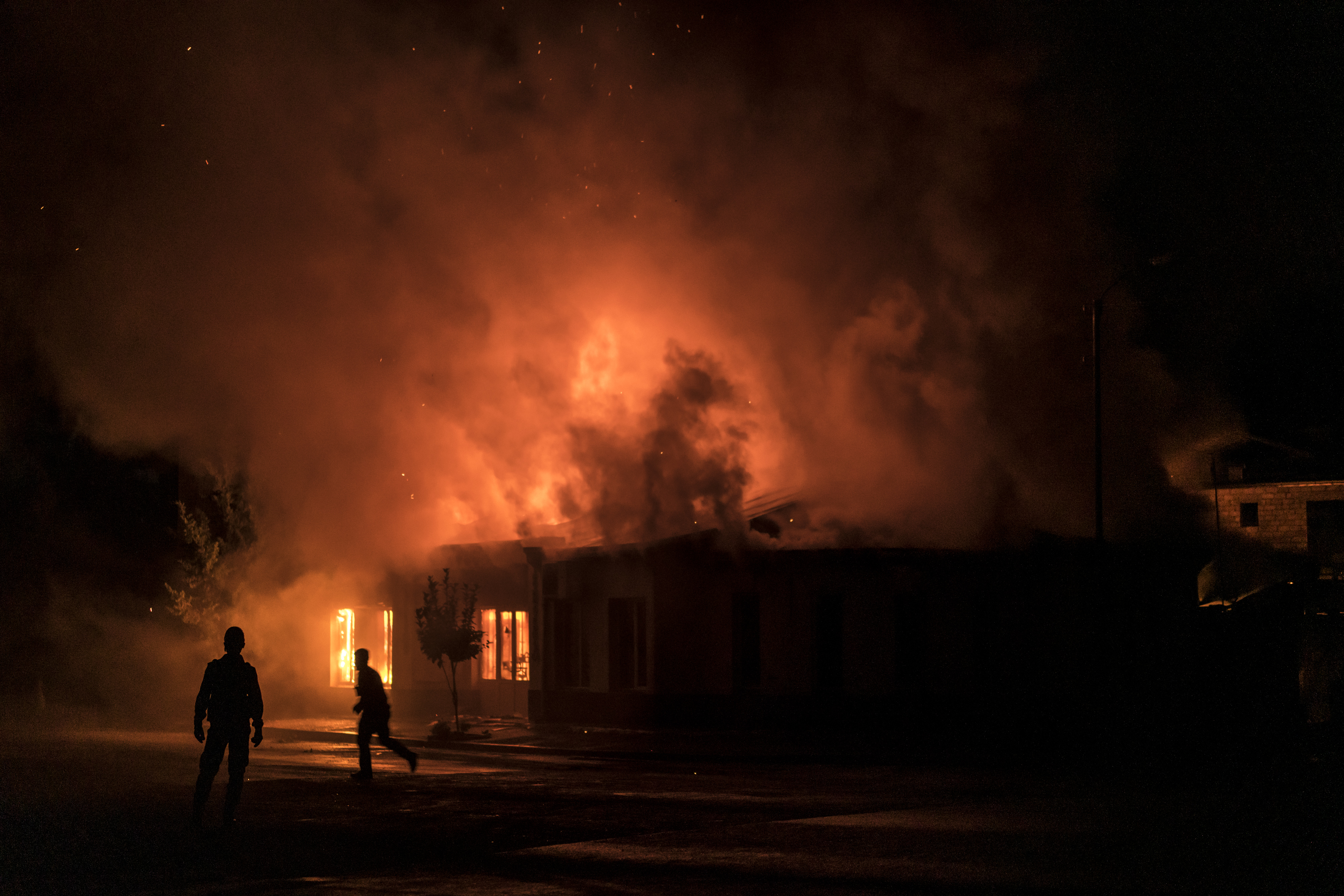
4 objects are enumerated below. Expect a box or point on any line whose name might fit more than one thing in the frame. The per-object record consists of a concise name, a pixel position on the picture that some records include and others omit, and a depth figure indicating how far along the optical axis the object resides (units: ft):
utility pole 70.64
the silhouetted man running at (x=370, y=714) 48.06
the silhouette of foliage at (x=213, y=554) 101.60
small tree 79.61
